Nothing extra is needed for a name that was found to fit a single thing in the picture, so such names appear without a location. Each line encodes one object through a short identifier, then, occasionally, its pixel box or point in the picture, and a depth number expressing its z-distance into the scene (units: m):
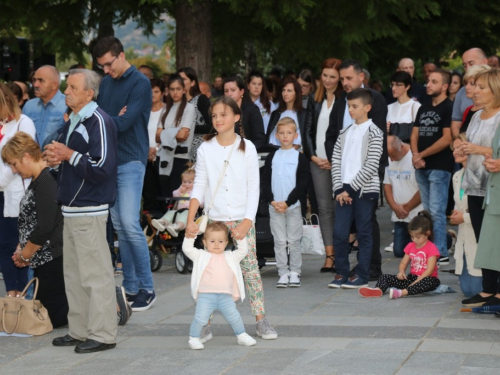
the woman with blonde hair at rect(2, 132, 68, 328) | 8.24
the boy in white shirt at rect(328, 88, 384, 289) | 9.65
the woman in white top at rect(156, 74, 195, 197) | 12.70
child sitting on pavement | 9.38
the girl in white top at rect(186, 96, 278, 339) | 7.61
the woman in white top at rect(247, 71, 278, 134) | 12.94
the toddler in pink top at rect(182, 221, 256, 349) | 7.28
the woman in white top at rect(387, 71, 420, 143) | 12.48
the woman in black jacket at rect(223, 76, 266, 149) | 11.55
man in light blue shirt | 10.20
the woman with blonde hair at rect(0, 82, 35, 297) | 9.30
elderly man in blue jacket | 7.29
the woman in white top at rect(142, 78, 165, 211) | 13.19
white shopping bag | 10.46
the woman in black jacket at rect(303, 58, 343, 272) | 10.73
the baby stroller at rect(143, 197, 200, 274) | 11.09
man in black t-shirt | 11.30
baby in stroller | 11.25
